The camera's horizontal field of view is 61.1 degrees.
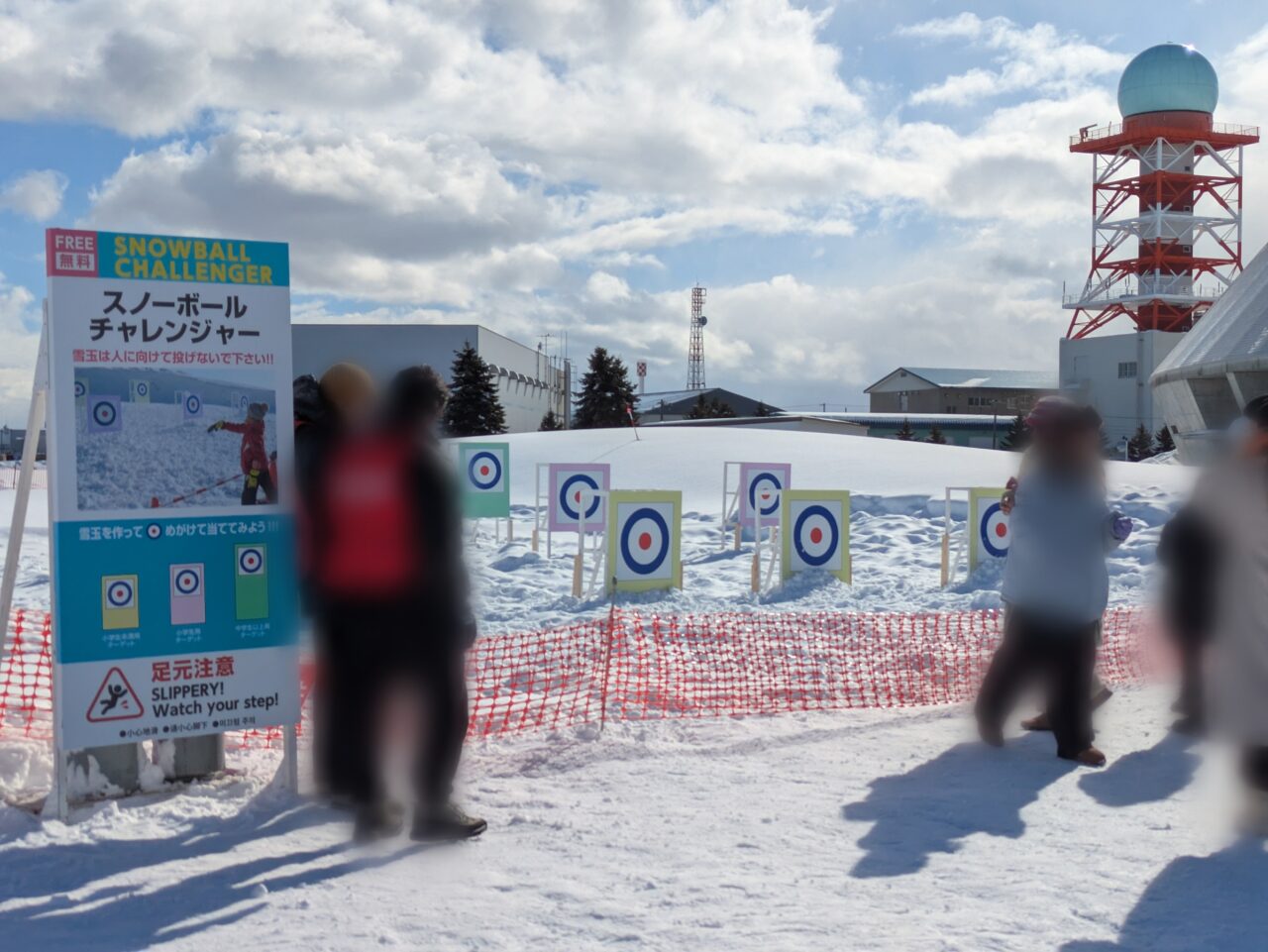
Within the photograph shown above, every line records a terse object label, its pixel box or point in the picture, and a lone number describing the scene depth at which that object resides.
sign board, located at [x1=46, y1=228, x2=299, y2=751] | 3.48
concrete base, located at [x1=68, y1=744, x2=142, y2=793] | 3.68
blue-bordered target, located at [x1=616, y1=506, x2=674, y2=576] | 10.54
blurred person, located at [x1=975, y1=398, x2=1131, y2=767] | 4.24
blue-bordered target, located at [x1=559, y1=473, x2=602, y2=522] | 12.48
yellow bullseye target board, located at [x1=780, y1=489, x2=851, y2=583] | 11.38
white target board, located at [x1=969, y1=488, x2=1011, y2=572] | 11.60
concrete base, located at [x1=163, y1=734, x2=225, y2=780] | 3.90
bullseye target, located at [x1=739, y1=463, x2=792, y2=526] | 12.93
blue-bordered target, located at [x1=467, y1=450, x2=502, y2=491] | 14.13
